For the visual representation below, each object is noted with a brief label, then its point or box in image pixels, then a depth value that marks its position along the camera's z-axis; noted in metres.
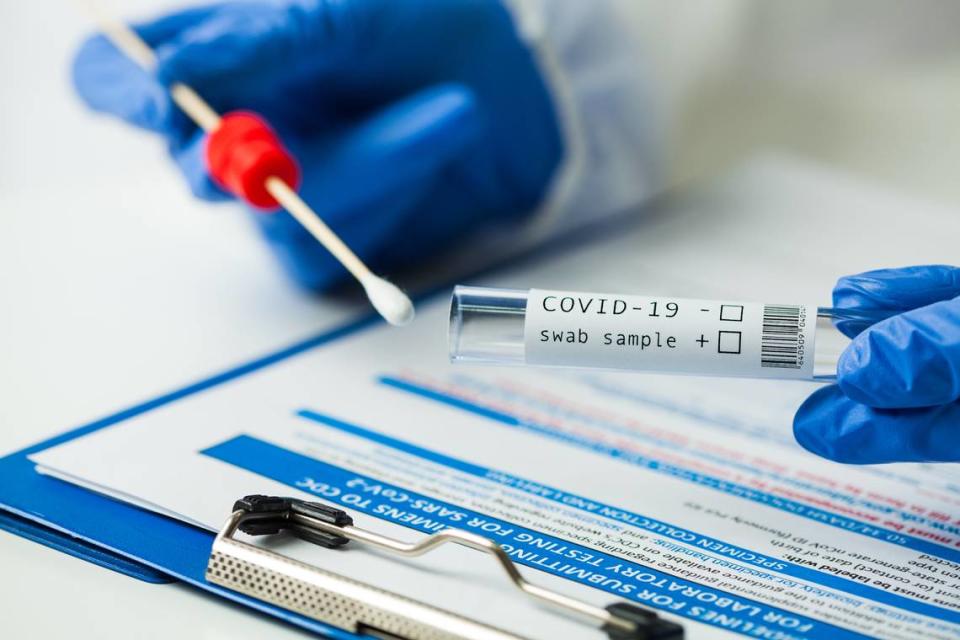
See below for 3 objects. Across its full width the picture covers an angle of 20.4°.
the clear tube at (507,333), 0.43
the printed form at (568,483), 0.41
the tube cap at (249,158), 0.48
